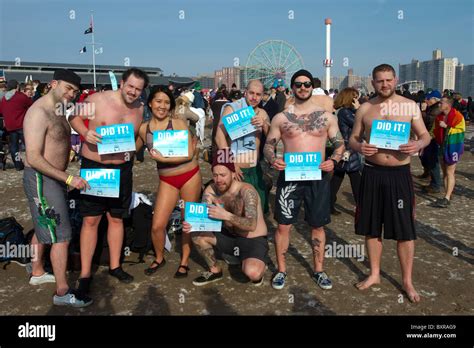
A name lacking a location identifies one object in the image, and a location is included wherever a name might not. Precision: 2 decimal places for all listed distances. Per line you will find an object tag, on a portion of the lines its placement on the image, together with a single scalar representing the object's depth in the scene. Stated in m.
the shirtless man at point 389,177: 3.45
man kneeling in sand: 3.74
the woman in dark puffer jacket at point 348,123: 5.81
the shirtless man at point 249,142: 4.34
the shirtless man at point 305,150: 3.74
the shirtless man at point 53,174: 3.29
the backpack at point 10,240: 4.40
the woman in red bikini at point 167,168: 3.94
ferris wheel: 42.47
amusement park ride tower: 45.59
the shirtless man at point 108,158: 3.72
